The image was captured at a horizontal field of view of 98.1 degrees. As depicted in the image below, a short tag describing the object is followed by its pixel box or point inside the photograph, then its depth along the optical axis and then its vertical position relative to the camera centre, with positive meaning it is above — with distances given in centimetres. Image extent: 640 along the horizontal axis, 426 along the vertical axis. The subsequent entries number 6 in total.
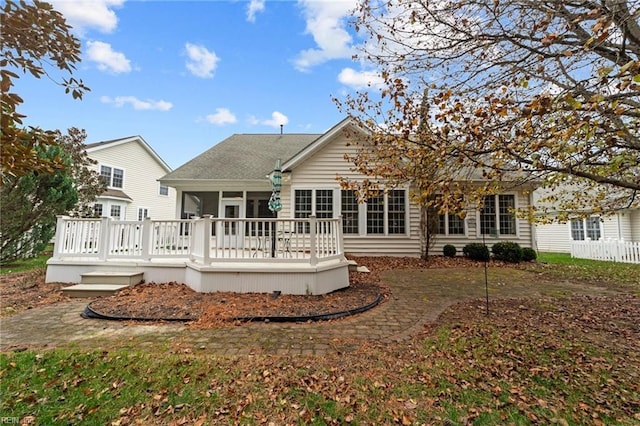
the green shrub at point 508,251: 1155 -77
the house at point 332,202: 1181 +133
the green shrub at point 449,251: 1205 -79
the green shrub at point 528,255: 1174 -92
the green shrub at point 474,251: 1163 -76
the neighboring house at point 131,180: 1875 +389
